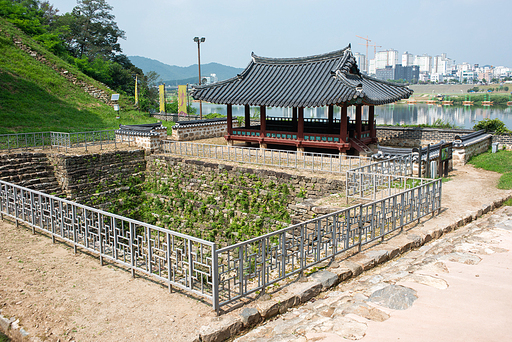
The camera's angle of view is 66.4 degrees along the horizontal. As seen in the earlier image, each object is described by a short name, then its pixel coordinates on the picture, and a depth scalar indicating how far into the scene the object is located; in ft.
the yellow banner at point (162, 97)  124.16
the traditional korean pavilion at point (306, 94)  62.34
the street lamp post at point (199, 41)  115.26
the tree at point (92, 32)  180.45
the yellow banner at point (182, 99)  116.18
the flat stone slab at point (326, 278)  23.49
